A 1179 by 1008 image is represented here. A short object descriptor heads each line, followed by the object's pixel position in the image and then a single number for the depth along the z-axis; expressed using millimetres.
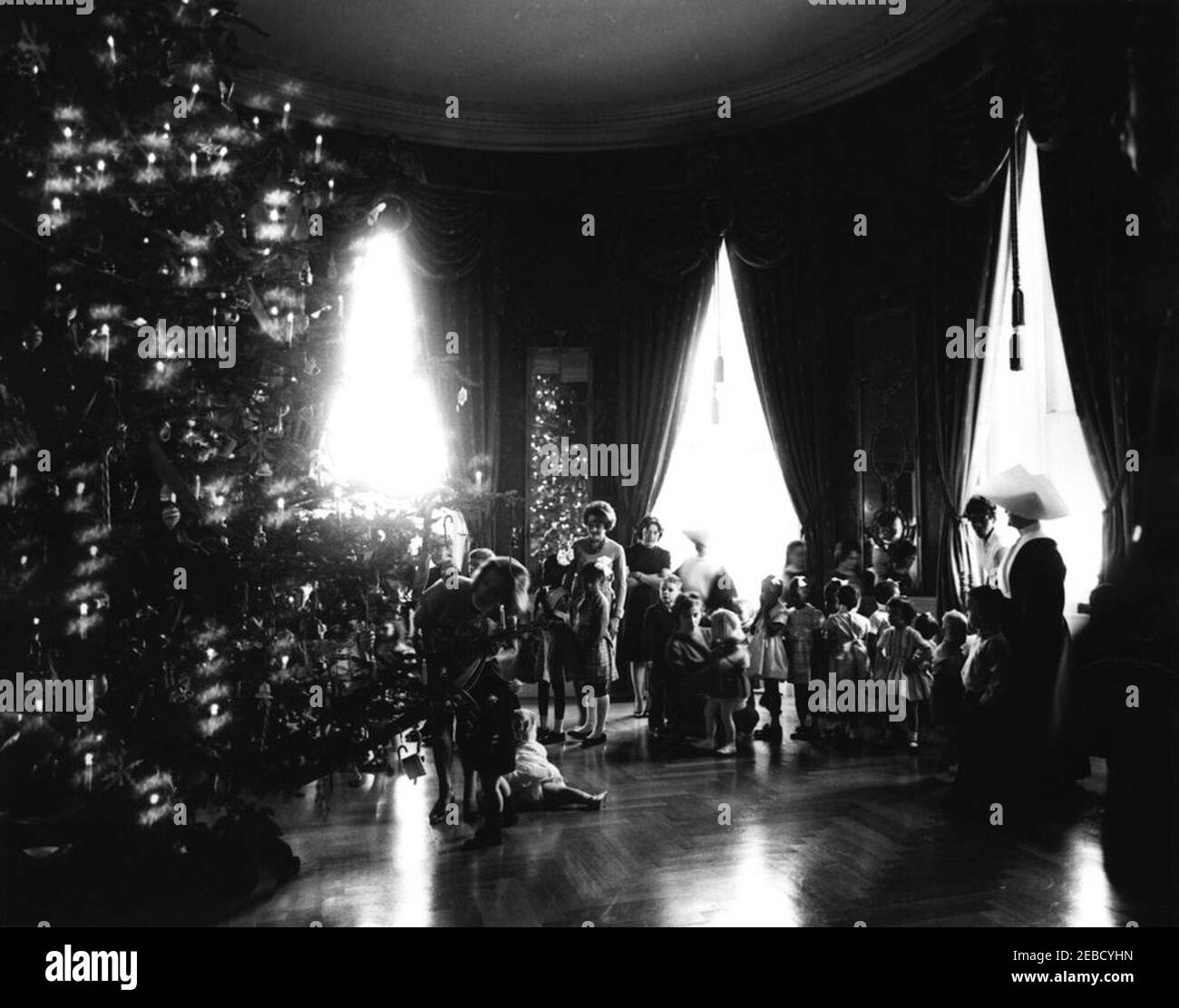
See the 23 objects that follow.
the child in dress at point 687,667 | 5391
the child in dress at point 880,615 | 5645
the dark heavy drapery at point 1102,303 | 4859
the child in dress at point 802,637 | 5605
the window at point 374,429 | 3514
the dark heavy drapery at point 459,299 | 7621
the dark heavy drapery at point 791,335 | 7262
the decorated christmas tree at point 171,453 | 3107
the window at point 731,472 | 7773
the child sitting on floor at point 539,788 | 4266
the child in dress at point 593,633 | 5508
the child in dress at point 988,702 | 4145
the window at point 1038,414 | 5414
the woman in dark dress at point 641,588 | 6277
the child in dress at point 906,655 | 5191
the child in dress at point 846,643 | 5406
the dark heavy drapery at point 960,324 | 5977
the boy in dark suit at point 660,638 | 5633
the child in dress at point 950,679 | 4715
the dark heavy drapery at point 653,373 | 7859
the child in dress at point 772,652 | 5641
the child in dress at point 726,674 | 5297
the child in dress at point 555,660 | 5637
